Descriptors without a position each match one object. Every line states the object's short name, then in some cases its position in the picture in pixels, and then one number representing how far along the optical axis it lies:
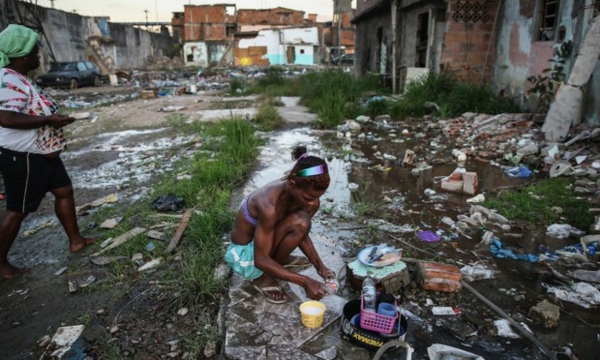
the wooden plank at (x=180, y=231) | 3.04
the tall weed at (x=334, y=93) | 8.10
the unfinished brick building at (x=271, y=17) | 42.75
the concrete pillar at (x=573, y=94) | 5.35
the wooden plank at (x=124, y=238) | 3.09
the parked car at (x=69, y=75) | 16.12
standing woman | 2.58
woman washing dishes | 1.95
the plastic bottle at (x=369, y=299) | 1.92
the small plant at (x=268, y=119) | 7.65
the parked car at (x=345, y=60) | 32.89
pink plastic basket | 1.85
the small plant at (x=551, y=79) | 6.16
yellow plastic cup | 2.01
